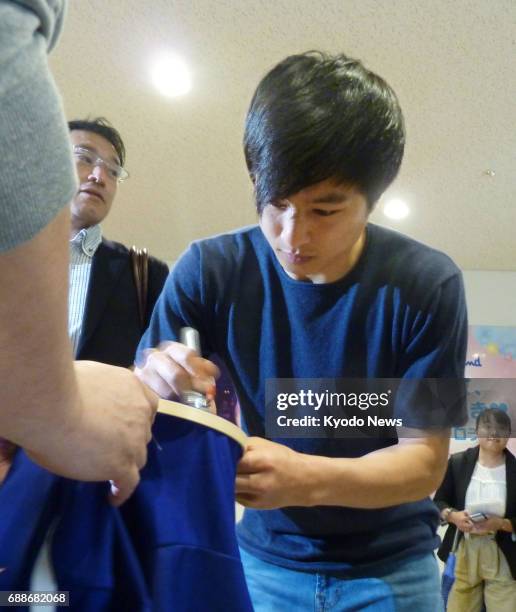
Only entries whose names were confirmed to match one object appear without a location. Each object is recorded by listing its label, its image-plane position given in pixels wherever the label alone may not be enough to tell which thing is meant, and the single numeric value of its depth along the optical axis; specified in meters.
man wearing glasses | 0.93
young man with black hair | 0.62
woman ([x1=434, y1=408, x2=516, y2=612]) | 1.84
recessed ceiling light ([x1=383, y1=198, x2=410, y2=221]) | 2.18
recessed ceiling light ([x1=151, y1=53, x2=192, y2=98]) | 1.62
